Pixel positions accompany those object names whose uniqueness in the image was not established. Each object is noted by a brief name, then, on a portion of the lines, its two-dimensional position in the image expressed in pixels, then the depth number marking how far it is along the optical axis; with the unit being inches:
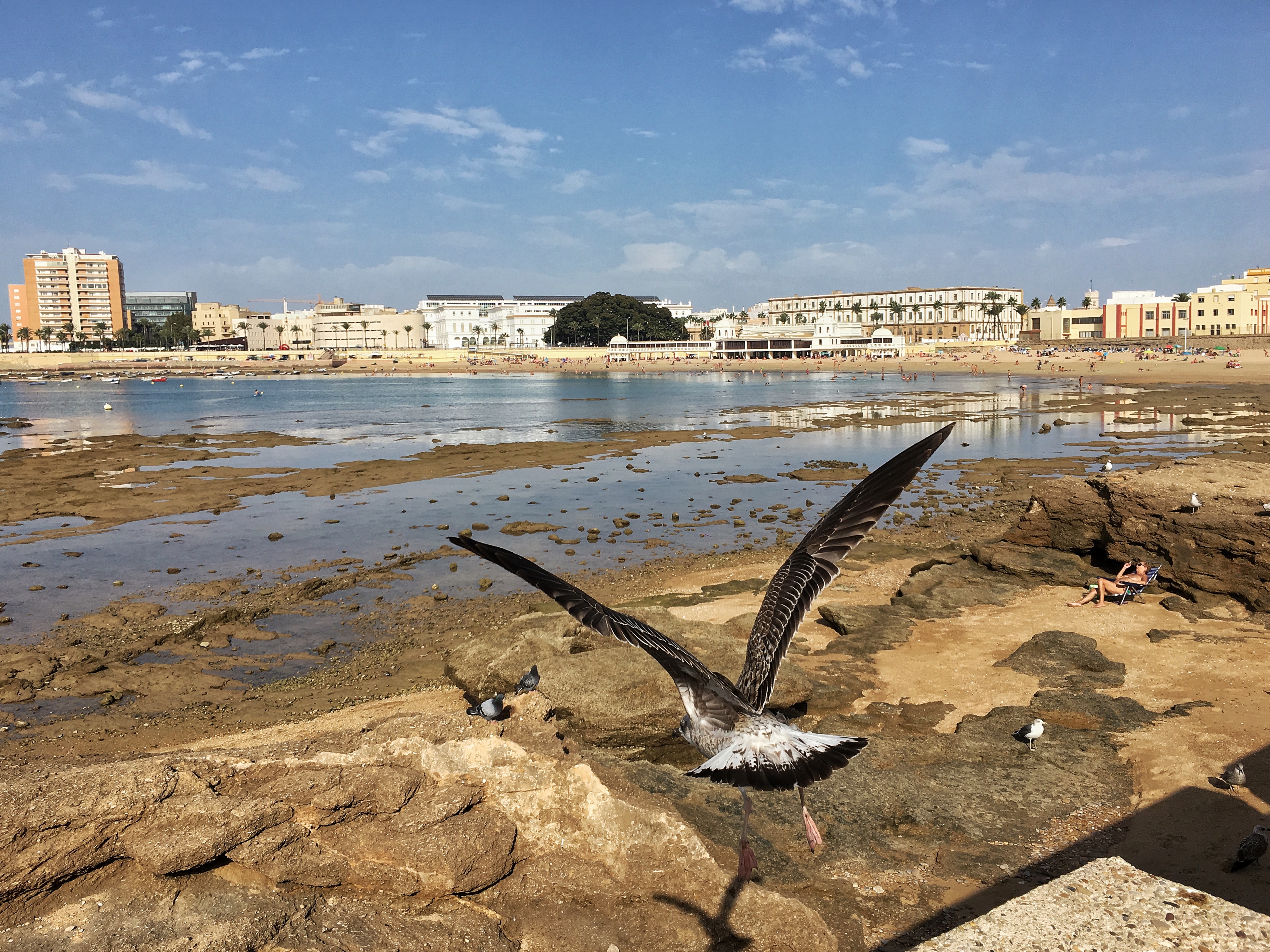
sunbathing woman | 463.5
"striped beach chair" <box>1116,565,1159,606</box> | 465.9
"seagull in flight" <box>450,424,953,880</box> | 176.1
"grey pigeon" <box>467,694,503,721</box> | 257.1
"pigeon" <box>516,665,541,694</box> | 311.6
